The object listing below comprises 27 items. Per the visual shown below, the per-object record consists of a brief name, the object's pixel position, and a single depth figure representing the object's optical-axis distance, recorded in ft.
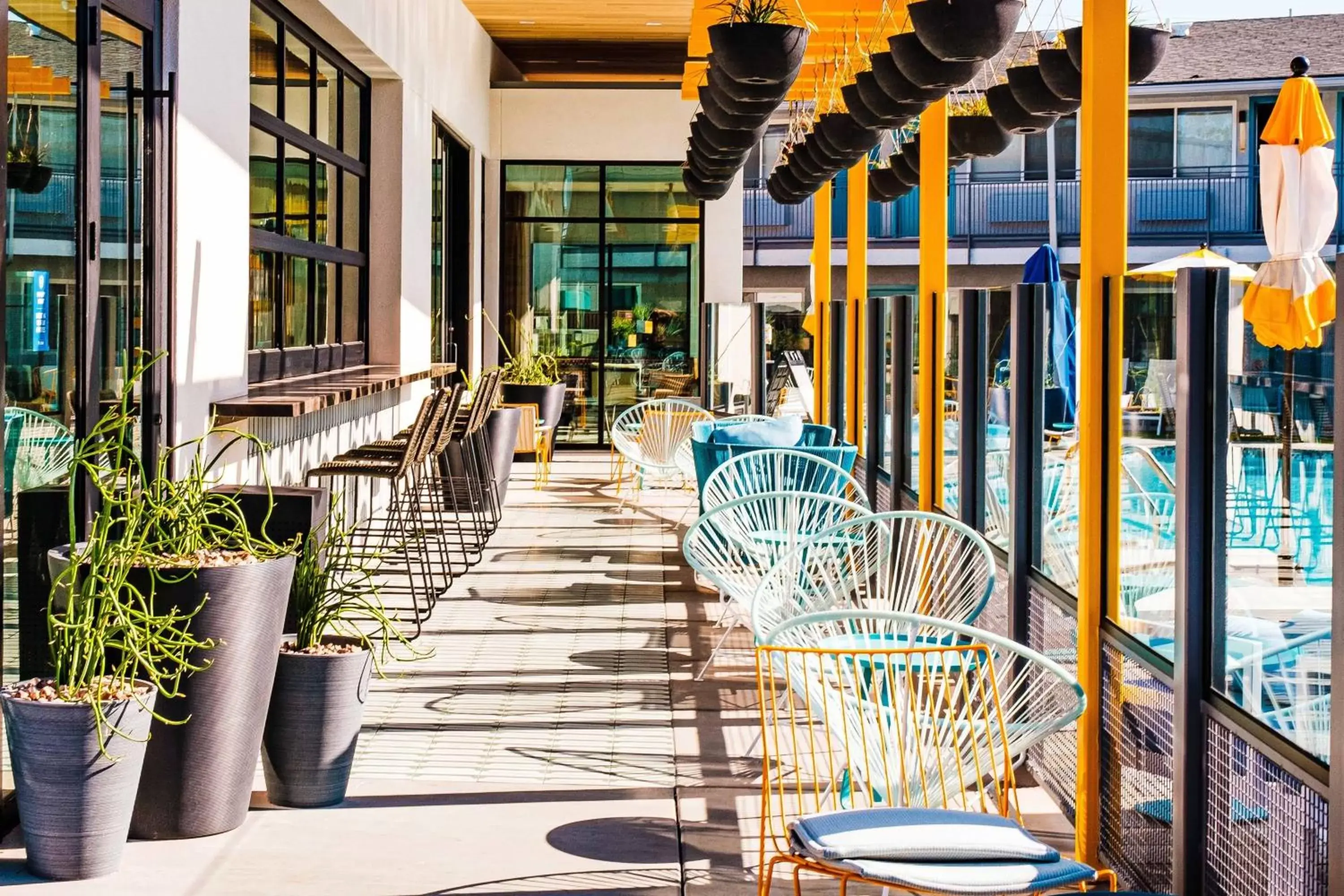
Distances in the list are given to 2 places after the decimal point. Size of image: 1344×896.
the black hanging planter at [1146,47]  13.92
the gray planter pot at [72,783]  11.09
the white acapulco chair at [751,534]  16.87
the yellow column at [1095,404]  12.35
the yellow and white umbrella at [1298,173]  23.44
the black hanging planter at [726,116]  21.16
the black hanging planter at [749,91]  17.19
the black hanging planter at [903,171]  25.94
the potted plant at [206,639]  11.94
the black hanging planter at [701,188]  33.72
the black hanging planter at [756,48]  15.78
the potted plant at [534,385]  43.09
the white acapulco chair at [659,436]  36.35
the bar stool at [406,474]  22.09
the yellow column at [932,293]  20.58
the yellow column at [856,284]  29.09
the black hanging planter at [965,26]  12.75
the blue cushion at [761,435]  23.40
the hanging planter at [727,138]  24.82
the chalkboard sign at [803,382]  38.55
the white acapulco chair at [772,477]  21.65
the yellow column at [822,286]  33.86
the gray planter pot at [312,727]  13.41
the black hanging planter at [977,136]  21.22
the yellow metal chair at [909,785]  8.37
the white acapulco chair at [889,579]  14.99
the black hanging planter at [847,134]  21.03
